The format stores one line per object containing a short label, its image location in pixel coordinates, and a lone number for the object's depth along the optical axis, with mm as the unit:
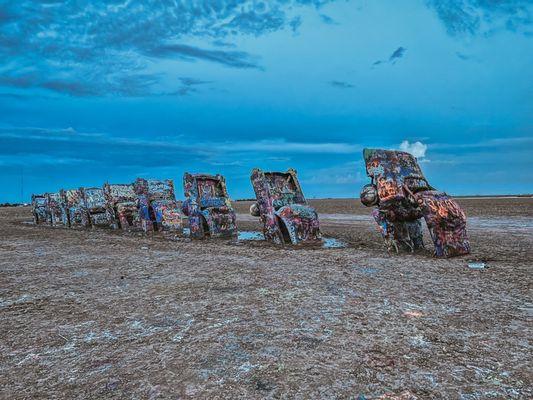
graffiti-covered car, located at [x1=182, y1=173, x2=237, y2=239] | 12477
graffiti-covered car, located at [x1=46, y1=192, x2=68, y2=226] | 20766
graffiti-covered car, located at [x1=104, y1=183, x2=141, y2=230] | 16703
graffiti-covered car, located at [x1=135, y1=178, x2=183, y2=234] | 14734
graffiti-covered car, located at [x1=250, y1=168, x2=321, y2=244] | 10078
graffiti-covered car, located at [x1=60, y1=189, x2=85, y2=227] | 19450
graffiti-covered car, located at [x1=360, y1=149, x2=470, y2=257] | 7227
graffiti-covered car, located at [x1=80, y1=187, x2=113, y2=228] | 18781
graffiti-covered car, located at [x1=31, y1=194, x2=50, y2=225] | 22672
